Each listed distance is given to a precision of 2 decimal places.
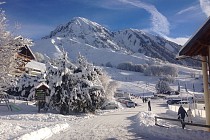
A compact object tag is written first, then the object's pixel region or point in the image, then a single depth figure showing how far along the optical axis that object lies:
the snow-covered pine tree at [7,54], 11.96
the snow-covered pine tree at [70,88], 22.42
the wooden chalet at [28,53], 34.59
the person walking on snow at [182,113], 15.52
